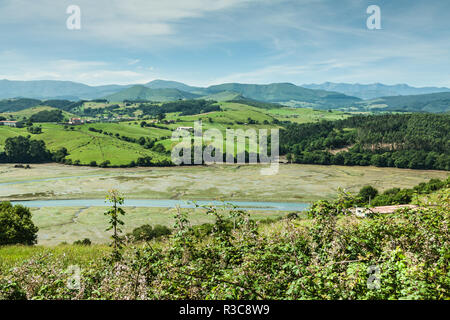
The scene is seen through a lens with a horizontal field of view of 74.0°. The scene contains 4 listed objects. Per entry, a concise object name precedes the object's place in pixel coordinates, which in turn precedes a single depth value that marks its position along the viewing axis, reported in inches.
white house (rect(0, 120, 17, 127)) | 7475.4
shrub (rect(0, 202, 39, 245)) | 1347.9
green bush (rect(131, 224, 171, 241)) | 1709.8
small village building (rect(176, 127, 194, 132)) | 7362.2
